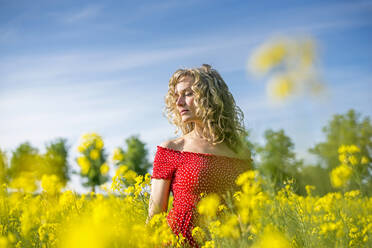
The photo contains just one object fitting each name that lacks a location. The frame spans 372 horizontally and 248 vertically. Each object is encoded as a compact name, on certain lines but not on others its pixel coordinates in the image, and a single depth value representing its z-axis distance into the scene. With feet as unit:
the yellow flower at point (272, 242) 4.11
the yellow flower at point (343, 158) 12.55
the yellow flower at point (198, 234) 7.93
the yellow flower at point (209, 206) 5.54
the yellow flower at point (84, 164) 8.76
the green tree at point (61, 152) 84.99
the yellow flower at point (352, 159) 12.06
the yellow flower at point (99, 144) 9.05
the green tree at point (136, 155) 87.68
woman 9.29
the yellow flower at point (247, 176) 5.86
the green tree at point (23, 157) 67.19
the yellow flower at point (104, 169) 7.68
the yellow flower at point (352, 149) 13.10
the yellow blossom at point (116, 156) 9.64
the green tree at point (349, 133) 82.89
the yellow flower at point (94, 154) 8.75
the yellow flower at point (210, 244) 6.60
